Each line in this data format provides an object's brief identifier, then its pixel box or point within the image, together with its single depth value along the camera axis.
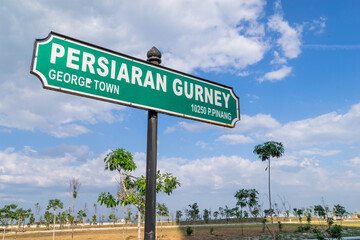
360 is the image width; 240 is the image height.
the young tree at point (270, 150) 21.80
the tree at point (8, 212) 59.34
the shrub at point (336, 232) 15.28
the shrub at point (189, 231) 34.97
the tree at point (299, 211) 58.17
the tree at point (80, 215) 70.77
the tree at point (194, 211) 61.19
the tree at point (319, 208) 47.32
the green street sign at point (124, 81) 2.36
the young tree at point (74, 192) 30.83
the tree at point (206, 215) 70.34
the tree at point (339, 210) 56.28
